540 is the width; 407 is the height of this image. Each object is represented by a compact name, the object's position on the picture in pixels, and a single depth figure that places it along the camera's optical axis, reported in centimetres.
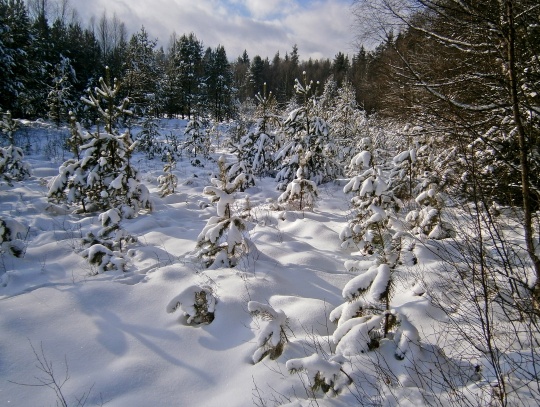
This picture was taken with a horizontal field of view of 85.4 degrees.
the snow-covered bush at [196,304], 297
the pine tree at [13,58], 1475
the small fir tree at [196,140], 1312
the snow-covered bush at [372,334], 232
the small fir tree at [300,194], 631
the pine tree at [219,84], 3259
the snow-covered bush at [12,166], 794
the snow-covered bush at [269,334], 246
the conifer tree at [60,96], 1709
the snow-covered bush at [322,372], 199
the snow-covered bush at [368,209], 402
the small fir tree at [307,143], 816
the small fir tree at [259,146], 952
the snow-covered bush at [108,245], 396
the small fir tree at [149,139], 1399
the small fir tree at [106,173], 589
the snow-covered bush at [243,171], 858
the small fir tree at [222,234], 387
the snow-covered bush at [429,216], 432
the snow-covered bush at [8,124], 1014
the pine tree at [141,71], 1819
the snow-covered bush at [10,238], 411
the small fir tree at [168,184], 824
